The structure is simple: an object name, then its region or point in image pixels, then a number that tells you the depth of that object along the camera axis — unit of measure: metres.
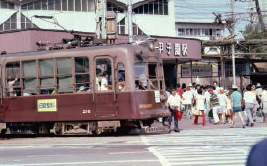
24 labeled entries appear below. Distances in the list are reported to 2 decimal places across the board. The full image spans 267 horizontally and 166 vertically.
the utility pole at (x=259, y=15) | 53.22
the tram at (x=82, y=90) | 17.17
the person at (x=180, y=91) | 27.10
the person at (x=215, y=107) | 22.78
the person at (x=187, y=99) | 26.94
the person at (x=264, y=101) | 23.38
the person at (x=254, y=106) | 21.81
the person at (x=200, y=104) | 22.74
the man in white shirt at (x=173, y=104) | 19.02
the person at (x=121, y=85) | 17.20
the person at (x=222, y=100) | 22.71
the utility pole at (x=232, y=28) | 41.19
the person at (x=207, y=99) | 24.46
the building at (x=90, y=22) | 31.69
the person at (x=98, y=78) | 17.25
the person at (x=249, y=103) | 21.19
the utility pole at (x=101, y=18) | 26.19
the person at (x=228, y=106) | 22.22
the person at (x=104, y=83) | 17.22
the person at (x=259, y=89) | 28.45
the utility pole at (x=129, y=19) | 28.62
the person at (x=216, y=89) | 23.74
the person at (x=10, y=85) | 18.53
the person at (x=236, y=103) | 20.64
